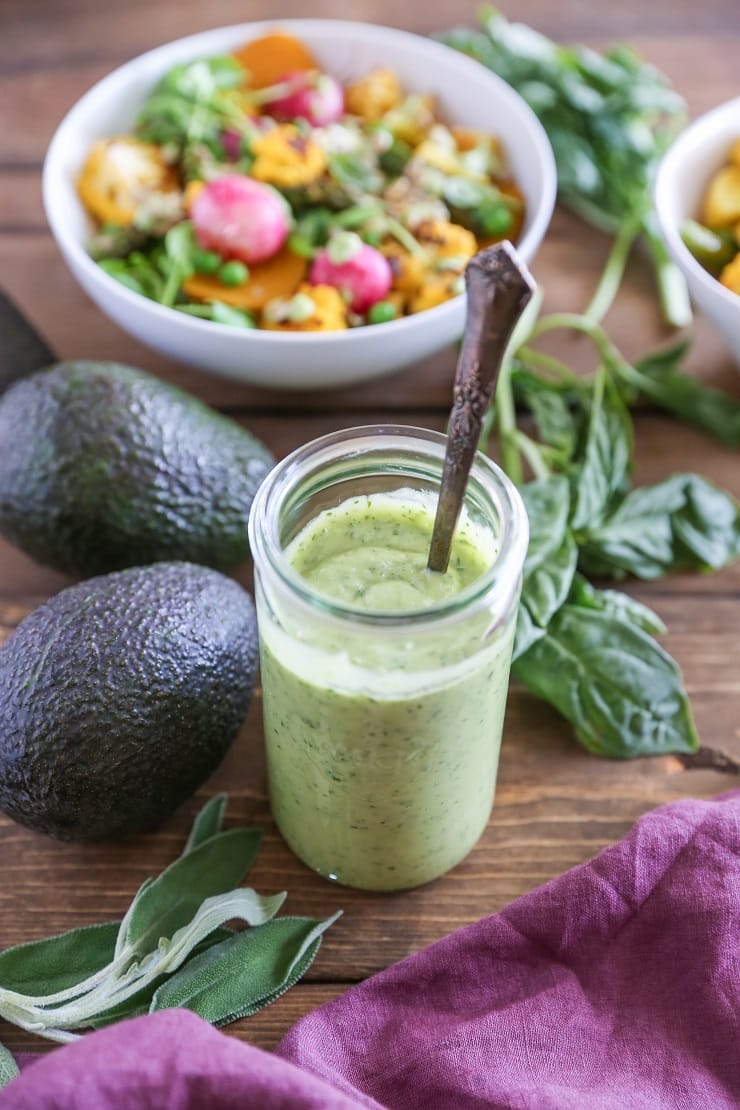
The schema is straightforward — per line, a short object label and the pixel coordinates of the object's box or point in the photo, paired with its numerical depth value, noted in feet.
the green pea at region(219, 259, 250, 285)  2.29
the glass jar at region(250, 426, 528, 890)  1.78
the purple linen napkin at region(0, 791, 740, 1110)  1.73
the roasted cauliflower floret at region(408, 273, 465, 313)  2.27
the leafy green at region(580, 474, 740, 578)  2.16
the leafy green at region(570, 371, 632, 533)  2.16
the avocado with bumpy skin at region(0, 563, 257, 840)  1.89
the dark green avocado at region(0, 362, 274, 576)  2.06
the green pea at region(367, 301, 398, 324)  2.26
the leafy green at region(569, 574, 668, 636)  2.11
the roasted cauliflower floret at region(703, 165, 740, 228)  2.38
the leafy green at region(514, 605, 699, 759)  2.06
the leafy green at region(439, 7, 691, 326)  2.48
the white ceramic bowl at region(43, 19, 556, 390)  2.20
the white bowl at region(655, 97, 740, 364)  2.24
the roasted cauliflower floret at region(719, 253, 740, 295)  2.27
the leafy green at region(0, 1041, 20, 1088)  1.83
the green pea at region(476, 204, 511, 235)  2.37
